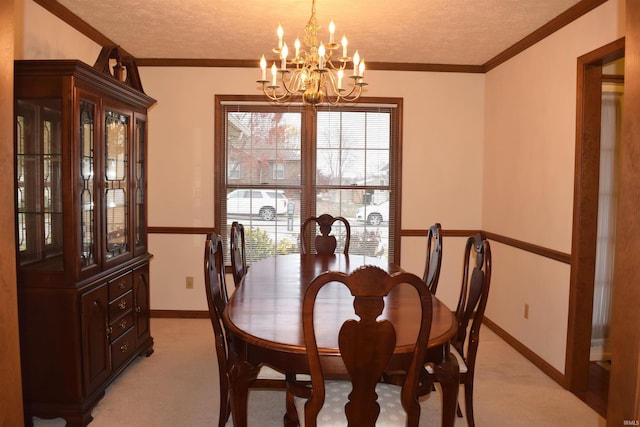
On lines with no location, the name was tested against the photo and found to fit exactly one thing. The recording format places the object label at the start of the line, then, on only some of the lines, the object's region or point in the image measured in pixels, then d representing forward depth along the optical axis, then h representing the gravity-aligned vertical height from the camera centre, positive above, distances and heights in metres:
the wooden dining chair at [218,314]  2.29 -0.59
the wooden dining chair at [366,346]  1.46 -0.48
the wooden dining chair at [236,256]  3.07 -0.43
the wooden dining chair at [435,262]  2.94 -0.42
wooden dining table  1.79 -0.54
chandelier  2.59 +0.67
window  4.89 +0.19
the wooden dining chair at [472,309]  2.32 -0.58
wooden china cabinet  2.68 -0.25
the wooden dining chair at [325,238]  4.05 -0.39
